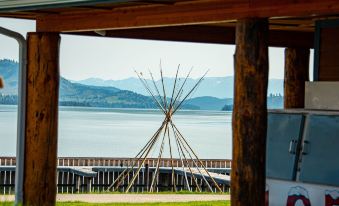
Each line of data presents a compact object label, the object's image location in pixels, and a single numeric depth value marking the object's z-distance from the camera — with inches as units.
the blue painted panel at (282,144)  525.7
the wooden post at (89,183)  1300.4
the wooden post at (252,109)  515.5
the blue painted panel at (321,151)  507.5
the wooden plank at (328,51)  619.2
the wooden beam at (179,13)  509.7
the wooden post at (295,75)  833.5
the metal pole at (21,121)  643.5
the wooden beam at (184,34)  701.9
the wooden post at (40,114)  641.6
